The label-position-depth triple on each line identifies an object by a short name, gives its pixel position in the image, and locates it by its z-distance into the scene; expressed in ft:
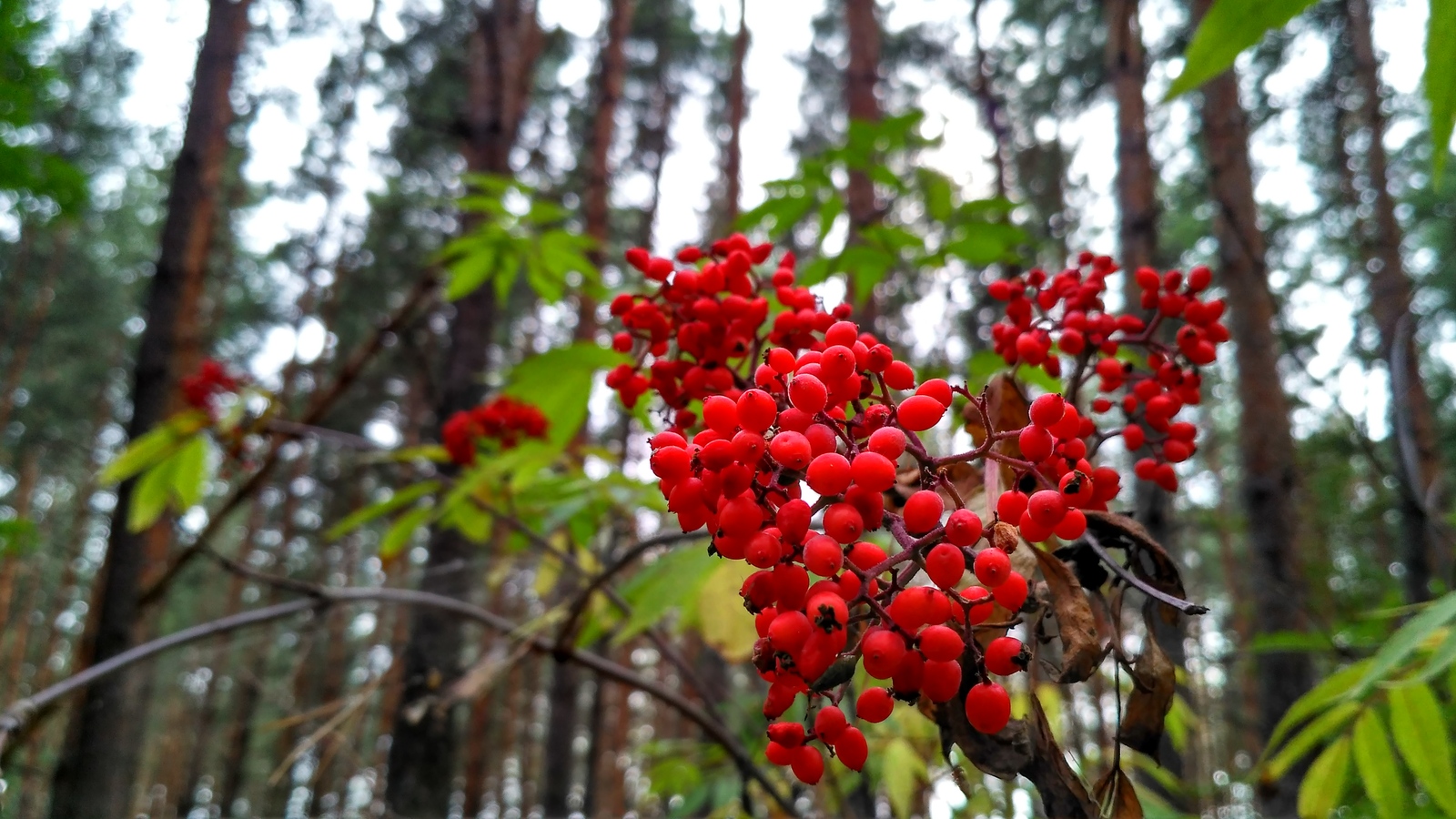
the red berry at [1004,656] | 0.43
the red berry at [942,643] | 0.41
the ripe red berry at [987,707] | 0.43
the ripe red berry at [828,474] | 0.42
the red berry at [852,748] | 0.45
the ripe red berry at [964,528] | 0.41
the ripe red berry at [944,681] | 0.41
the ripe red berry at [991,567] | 0.41
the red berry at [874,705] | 0.45
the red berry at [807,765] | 0.48
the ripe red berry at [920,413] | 0.45
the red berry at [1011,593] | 0.42
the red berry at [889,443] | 0.42
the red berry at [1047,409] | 0.43
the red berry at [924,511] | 0.43
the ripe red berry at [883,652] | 0.40
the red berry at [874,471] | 0.41
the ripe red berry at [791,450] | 0.41
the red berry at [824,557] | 0.40
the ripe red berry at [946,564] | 0.42
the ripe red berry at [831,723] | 0.45
